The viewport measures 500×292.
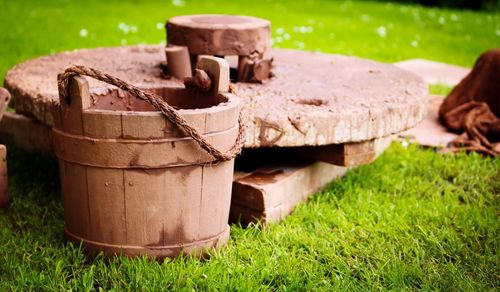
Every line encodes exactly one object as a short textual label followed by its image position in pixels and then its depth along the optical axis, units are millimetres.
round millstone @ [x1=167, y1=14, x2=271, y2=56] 3775
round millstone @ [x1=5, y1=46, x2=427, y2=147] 3270
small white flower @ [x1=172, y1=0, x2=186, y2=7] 11891
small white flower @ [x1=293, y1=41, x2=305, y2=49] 8008
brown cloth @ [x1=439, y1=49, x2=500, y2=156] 4707
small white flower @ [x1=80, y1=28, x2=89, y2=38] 7451
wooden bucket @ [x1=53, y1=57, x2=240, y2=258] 2518
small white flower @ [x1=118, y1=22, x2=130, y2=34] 8477
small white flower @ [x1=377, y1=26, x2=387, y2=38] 9755
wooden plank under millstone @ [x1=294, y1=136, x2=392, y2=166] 3449
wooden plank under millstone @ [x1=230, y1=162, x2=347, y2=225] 3213
